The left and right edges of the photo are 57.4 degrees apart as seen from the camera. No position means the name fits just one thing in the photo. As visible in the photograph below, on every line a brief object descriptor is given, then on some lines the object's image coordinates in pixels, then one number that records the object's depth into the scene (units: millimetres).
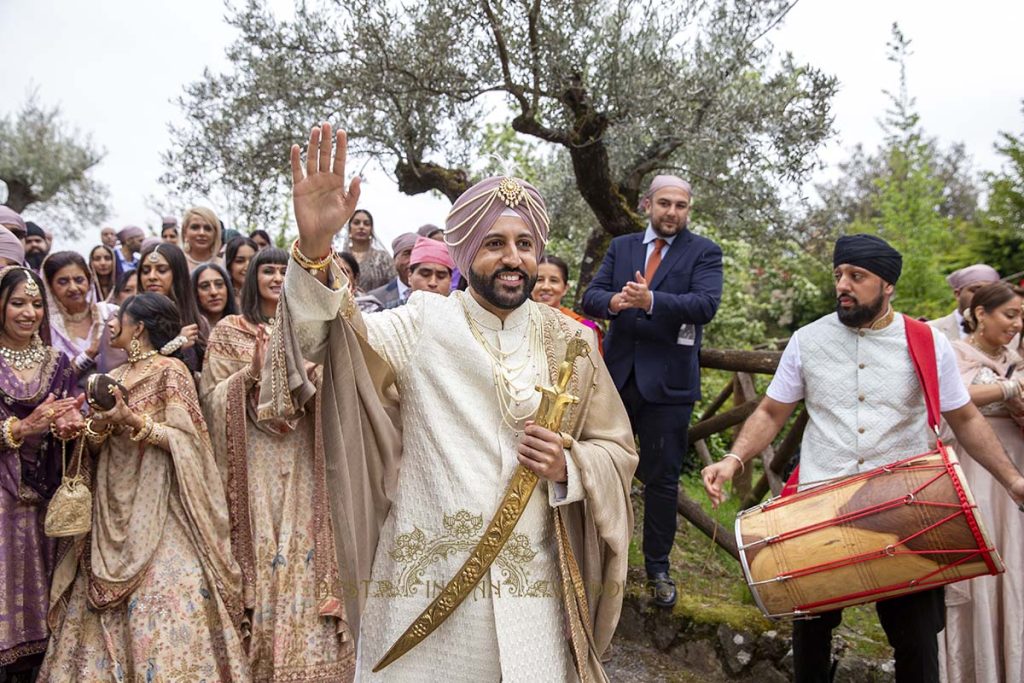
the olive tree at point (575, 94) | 6895
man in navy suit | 5137
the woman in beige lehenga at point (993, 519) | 4594
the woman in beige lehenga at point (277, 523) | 4281
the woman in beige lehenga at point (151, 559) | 4078
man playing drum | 3930
